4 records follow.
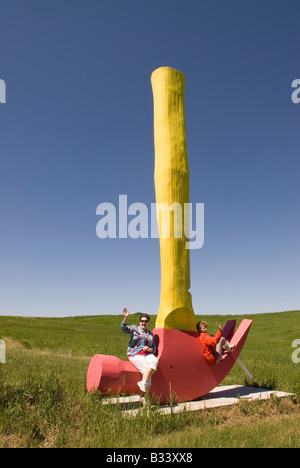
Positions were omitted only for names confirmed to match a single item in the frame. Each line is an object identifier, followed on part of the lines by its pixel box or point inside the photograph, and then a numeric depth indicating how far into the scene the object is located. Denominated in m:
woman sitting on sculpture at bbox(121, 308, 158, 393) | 6.18
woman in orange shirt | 7.03
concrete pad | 6.07
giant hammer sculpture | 6.25
